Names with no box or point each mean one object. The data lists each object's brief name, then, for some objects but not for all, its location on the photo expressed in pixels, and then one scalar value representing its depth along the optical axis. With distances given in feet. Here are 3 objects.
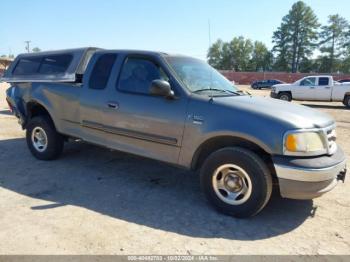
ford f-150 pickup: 12.05
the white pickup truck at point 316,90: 62.54
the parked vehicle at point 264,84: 170.70
